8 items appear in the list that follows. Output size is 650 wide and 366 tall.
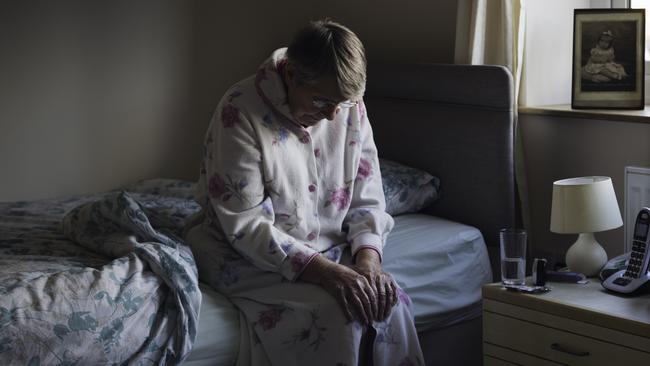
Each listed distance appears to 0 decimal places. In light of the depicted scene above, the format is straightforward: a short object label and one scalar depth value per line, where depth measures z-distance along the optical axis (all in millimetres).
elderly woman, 1859
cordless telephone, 1933
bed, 1666
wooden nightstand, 1810
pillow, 2557
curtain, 2570
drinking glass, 2007
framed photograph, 2434
